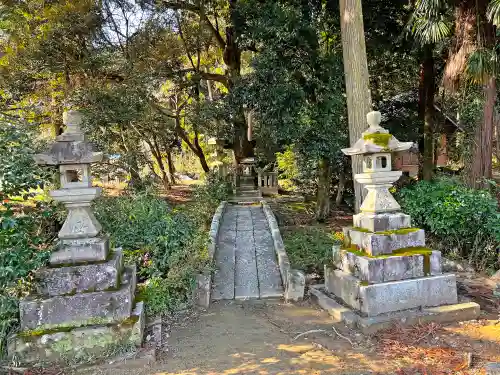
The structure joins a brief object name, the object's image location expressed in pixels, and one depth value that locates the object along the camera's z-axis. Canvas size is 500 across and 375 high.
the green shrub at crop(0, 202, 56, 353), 3.81
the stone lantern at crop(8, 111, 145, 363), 3.82
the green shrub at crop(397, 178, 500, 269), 7.00
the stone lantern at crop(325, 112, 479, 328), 4.59
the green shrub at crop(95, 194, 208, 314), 5.21
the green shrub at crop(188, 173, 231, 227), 10.43
